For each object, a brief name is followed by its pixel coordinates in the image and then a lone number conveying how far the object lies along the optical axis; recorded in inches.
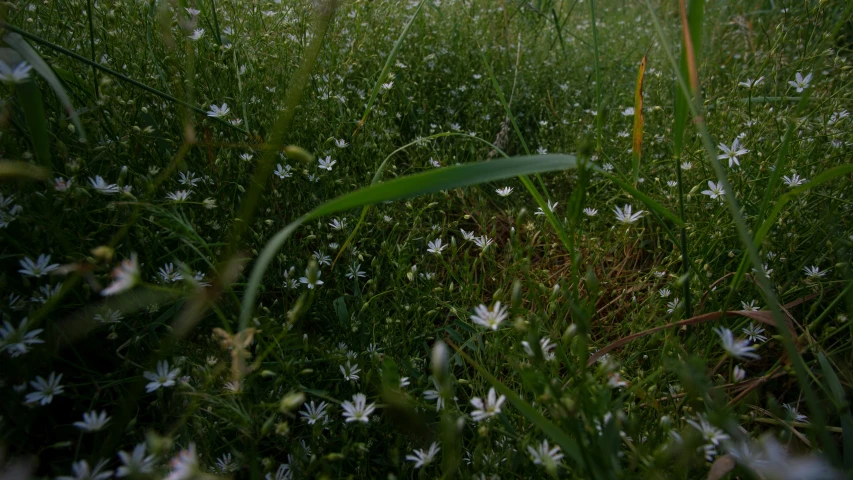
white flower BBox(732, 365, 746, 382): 6.7
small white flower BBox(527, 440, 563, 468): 6.5
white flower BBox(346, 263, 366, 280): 9.9
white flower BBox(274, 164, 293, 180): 10.6
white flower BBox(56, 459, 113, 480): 6.0
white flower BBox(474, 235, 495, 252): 10.5
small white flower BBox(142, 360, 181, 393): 7.0
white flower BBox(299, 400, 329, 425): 7.5
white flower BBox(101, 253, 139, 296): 6.0
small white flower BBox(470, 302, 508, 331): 7.1
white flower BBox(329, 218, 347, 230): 10.1
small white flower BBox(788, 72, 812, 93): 12.0
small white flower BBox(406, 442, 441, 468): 7.0
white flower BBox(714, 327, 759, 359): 6.4
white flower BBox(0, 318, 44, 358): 6.6
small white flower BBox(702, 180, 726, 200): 10.2
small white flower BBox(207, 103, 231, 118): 10.5
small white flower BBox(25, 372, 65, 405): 6.7
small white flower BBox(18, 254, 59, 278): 7.2
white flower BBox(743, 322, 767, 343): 8.7
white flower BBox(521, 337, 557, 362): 6.9
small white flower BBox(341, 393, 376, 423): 7.1
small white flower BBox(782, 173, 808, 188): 10.4
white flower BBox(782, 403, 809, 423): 7.7
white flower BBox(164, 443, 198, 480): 5.4
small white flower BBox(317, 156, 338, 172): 11.0
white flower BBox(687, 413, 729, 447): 6.3
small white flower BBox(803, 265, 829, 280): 9.2
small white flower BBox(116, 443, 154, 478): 5.7
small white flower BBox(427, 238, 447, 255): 10.2
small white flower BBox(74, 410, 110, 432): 6.5
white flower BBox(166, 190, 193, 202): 8.9
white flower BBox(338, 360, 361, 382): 8.1
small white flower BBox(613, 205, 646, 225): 10.1
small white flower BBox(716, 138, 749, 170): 10.4
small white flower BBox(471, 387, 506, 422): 6.9
